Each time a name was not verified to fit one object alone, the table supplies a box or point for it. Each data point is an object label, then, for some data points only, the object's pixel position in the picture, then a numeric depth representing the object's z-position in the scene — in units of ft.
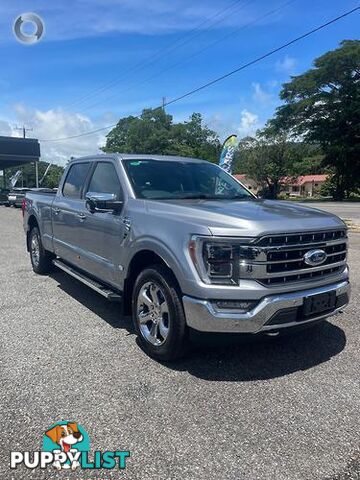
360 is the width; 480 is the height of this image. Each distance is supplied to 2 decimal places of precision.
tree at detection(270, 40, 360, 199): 138.92
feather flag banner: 59.06
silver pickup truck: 11.09
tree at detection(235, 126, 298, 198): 185.16
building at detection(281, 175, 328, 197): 325.50
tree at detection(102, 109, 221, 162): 192.75
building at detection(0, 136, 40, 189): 145.69
